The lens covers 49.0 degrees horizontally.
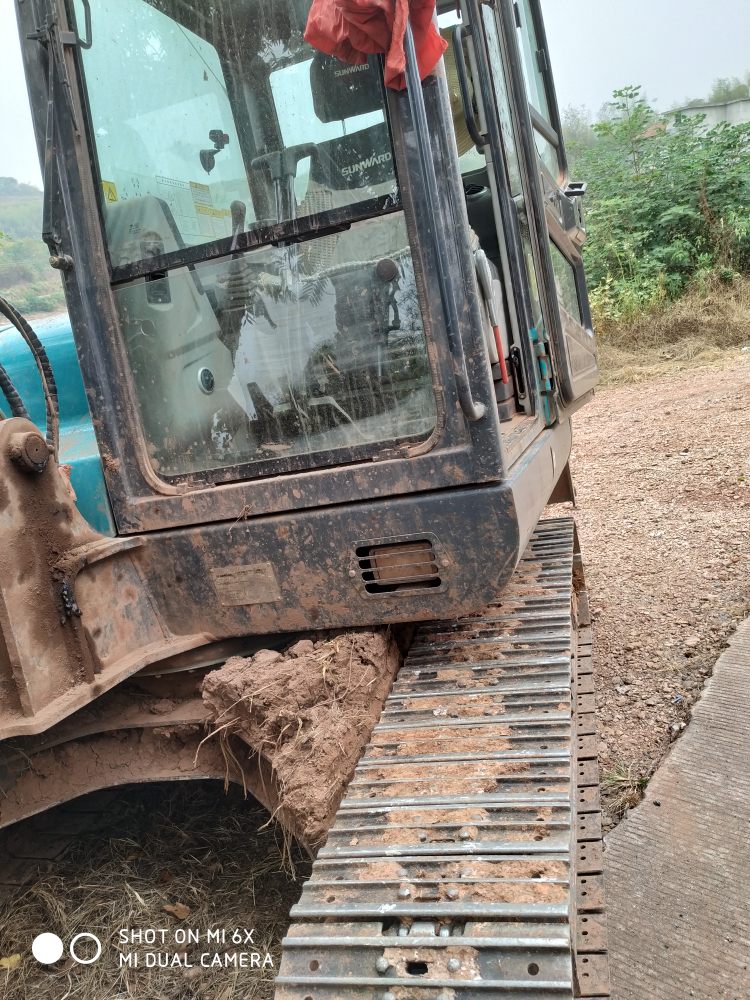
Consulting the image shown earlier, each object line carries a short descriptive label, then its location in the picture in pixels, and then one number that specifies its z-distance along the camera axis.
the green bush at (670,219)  12.05
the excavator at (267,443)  1.85
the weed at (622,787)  2.86
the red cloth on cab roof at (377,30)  1.76
